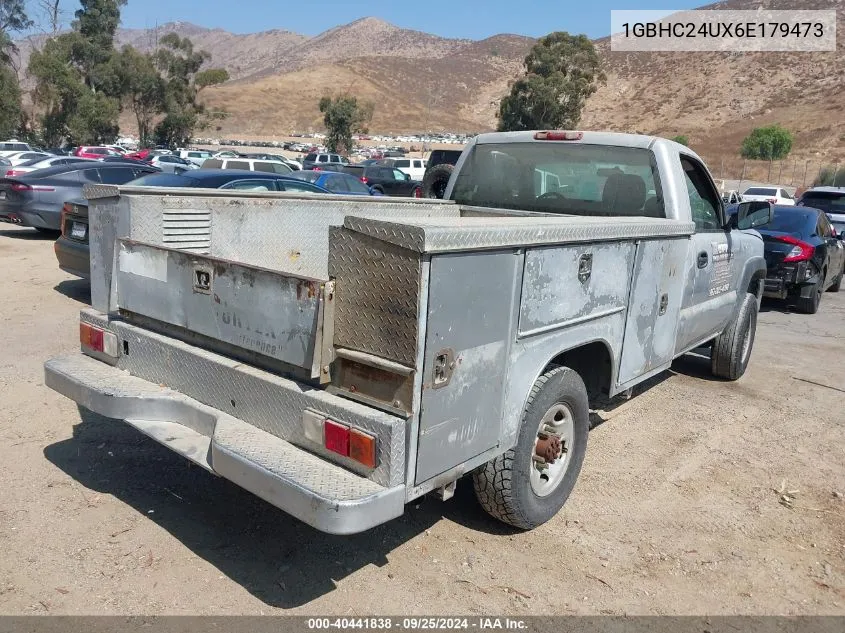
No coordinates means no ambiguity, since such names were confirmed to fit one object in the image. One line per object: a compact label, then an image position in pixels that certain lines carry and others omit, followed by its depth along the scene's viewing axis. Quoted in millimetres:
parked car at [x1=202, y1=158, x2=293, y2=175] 21470
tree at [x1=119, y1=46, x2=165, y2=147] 56000
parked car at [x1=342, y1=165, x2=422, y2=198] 23892
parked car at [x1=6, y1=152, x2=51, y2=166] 27366
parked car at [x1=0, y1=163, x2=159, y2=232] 13414
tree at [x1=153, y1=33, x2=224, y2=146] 59425
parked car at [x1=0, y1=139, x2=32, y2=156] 37406
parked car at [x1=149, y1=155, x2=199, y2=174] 30016
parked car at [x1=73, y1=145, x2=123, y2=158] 37109
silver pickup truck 2816
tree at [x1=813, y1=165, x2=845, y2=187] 45031
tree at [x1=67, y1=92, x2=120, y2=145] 51000
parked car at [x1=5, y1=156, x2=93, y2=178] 20109
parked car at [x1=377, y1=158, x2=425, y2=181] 34281
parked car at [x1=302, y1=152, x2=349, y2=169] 40625
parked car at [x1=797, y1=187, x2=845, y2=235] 16828
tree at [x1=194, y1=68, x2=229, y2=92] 62000
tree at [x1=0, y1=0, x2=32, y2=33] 63938
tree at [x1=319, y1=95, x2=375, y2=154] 56562
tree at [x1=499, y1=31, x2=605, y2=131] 52219
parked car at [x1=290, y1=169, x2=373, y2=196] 17188
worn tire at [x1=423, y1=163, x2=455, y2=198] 6996
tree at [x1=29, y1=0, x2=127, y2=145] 50844
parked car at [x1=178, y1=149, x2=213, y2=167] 38512
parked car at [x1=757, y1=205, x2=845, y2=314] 11070
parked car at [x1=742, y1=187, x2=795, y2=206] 30438
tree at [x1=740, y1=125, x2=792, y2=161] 60562
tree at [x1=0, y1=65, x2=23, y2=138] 48625
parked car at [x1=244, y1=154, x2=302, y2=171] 28812
